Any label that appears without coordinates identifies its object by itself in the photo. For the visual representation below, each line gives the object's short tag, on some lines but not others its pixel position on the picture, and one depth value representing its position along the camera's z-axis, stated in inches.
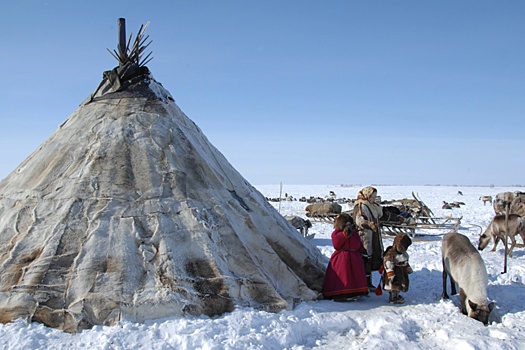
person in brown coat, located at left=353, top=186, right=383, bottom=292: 272.0
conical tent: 195.2
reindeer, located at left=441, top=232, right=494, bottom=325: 215.2
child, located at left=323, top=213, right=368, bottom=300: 245.8
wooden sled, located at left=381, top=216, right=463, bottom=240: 598.1
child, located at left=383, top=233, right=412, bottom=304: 243.4
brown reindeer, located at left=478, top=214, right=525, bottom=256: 435.2
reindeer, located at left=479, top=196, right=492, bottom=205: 1254.1
